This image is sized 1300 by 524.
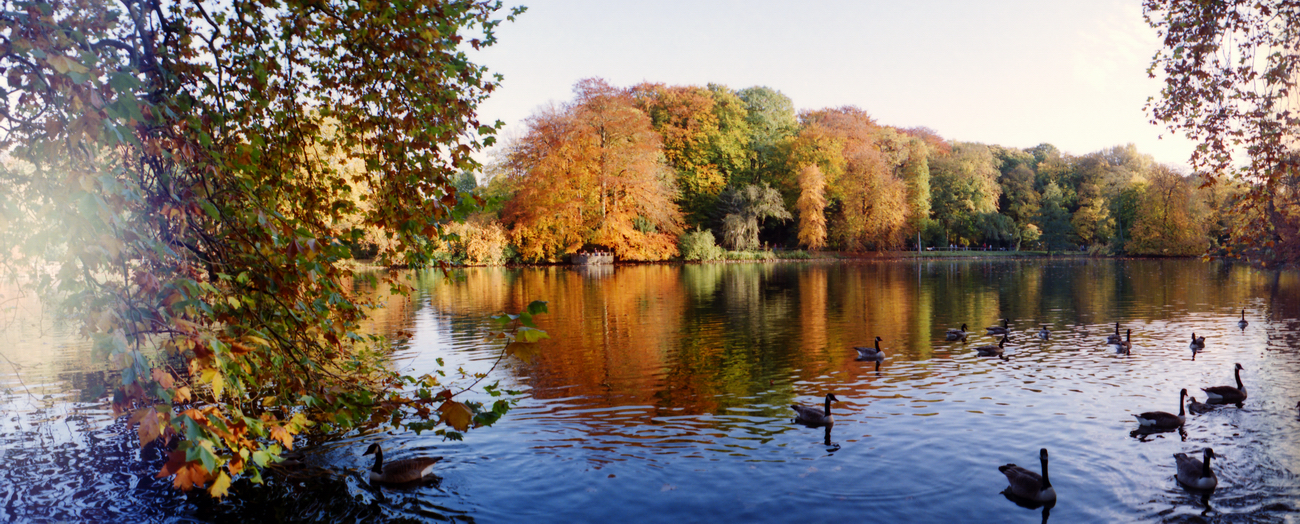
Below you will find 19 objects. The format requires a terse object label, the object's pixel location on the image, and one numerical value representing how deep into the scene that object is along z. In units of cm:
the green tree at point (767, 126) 7025
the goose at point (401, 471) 857
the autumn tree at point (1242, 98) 956
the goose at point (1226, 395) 1193
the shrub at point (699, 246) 6288
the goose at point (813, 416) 1077
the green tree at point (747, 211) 6438
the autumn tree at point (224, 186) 396
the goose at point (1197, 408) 1152
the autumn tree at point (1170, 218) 6334
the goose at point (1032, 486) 805
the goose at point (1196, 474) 824
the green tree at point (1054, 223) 7288
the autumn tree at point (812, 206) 6272
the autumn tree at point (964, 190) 7281
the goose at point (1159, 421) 1053
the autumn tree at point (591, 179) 5706
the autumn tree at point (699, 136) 6688
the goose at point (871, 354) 1621
